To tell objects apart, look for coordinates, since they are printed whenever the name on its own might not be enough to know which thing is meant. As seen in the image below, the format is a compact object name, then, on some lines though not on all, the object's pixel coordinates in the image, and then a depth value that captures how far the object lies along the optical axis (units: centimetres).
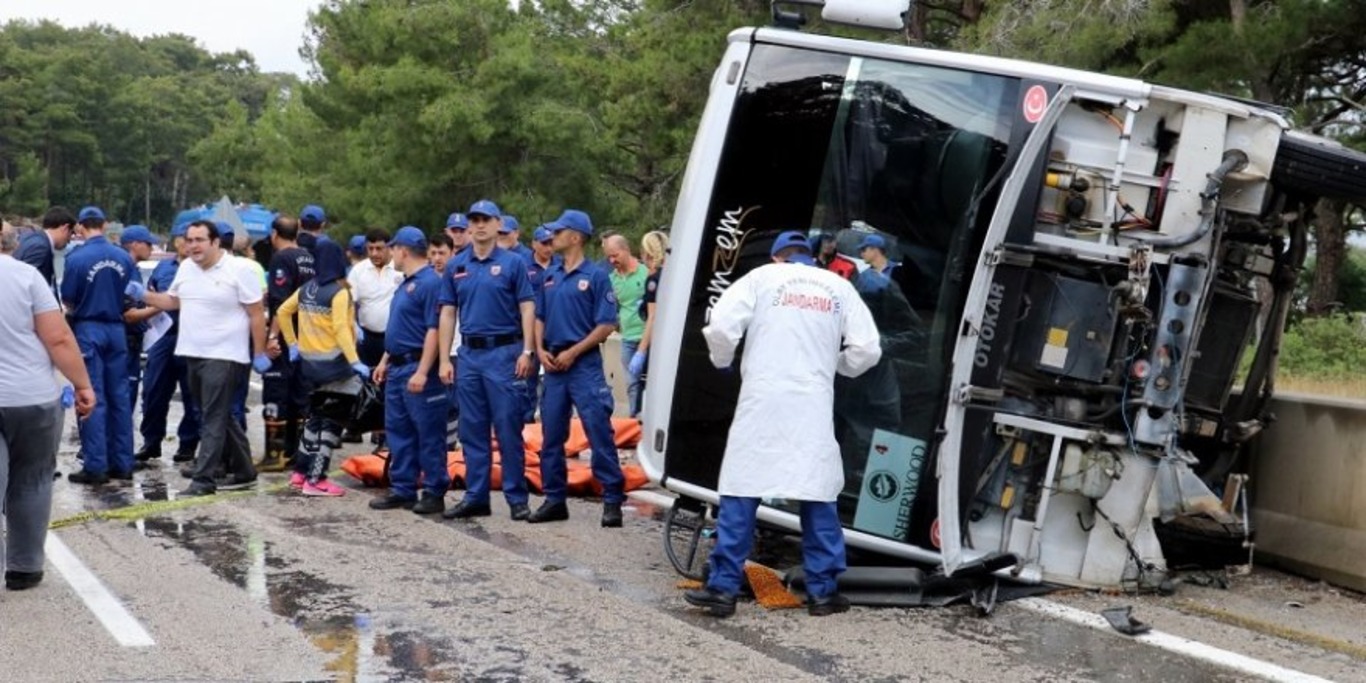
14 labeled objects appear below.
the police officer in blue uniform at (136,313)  1142
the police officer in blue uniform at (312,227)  1190
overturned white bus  717
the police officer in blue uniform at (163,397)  1163
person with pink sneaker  1050
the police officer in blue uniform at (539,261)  961
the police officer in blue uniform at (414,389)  983
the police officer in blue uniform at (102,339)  1071
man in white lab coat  703
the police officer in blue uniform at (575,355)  927
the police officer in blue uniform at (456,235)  1081
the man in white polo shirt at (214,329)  1023
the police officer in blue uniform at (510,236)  1092
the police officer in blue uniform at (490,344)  938
